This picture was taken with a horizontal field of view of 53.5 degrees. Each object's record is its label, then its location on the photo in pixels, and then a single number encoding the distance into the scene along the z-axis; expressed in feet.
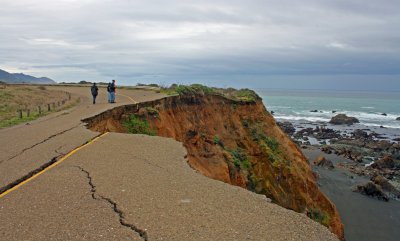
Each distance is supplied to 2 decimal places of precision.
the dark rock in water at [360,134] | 196.89
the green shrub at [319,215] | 66.91
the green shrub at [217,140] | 73.65
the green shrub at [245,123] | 84.84
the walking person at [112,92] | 75.10
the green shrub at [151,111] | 64.95
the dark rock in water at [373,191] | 96.17
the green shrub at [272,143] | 80.48
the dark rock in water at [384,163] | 131.23
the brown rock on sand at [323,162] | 127.24
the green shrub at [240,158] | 70.10
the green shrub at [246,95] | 90.24
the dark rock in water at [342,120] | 258.57
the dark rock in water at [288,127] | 213.25
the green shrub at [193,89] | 82.95
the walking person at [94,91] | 79.24
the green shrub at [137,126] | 58.49
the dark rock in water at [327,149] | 154.81
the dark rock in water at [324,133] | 198.59
